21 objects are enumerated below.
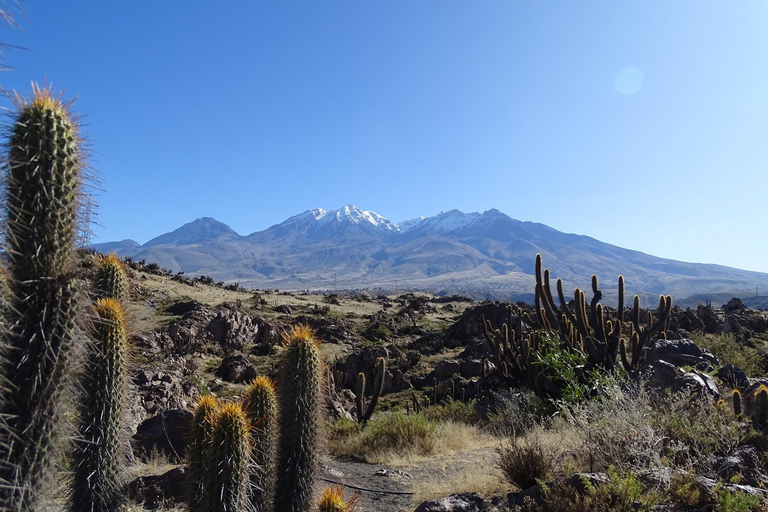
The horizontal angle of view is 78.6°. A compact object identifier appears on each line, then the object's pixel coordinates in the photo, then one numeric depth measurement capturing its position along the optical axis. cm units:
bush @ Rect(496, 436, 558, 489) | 543
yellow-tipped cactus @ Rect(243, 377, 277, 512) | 446
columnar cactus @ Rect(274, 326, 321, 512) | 445
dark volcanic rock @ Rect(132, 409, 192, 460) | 784
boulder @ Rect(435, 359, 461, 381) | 1802
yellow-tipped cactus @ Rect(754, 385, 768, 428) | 655
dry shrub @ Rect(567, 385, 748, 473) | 508
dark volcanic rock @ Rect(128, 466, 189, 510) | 577
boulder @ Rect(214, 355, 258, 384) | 1436
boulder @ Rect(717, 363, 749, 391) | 958
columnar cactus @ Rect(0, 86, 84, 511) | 286
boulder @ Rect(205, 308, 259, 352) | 1772
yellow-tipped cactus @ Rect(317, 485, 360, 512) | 420
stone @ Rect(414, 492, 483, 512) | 495
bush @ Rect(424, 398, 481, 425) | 1134
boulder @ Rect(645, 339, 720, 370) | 1070
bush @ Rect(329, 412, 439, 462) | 885
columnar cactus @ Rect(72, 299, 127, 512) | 396
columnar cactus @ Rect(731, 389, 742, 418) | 732
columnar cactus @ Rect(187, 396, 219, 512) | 373
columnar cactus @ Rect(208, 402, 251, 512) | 370
